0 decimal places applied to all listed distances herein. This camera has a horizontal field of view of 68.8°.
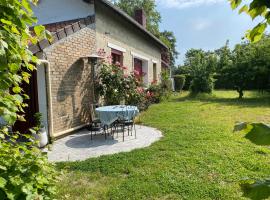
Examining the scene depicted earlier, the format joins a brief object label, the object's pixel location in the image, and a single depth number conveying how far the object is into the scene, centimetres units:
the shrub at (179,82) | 1828
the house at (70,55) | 517
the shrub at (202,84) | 1354
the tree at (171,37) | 3575
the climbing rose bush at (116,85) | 691
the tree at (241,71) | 1239
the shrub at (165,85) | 1252
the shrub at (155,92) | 1137
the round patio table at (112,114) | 510
